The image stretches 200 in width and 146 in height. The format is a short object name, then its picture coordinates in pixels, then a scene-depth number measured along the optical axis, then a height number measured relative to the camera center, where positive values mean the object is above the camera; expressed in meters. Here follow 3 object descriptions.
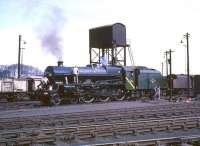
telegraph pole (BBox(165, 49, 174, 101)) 37.50 +0.49
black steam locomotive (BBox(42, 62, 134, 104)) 26.95 +0.28
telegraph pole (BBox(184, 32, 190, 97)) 42.26 +2.26
